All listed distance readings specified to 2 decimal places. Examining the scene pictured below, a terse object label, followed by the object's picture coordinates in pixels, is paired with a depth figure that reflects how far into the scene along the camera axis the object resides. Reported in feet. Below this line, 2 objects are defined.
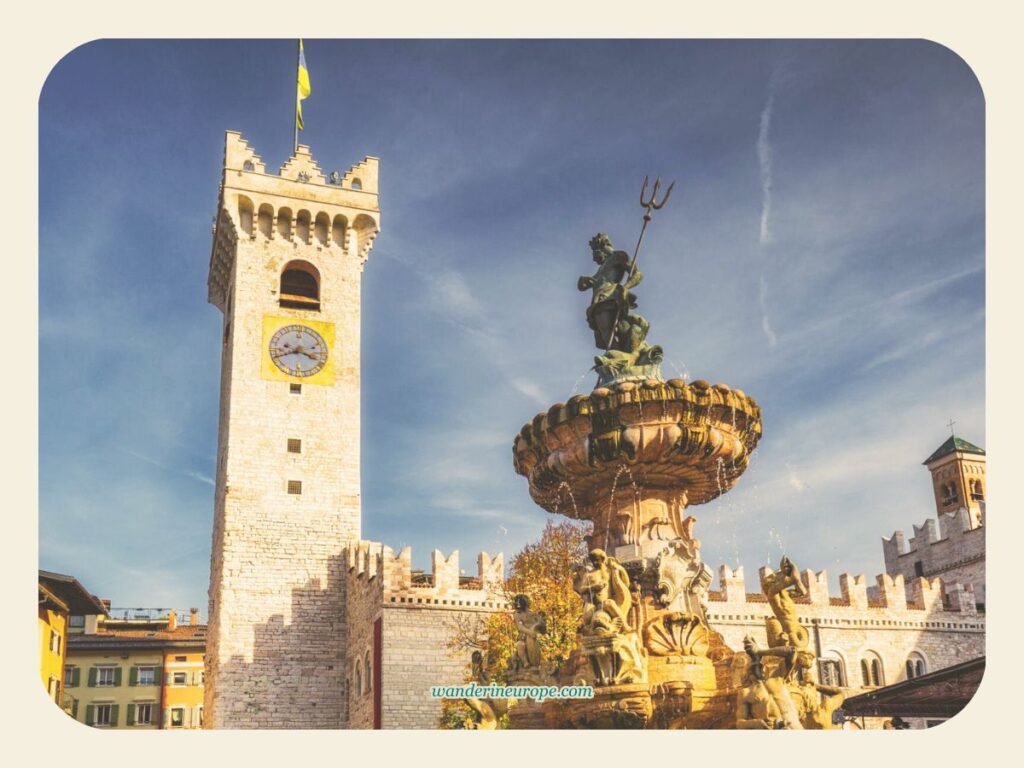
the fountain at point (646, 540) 27.61
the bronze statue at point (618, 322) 33.71
